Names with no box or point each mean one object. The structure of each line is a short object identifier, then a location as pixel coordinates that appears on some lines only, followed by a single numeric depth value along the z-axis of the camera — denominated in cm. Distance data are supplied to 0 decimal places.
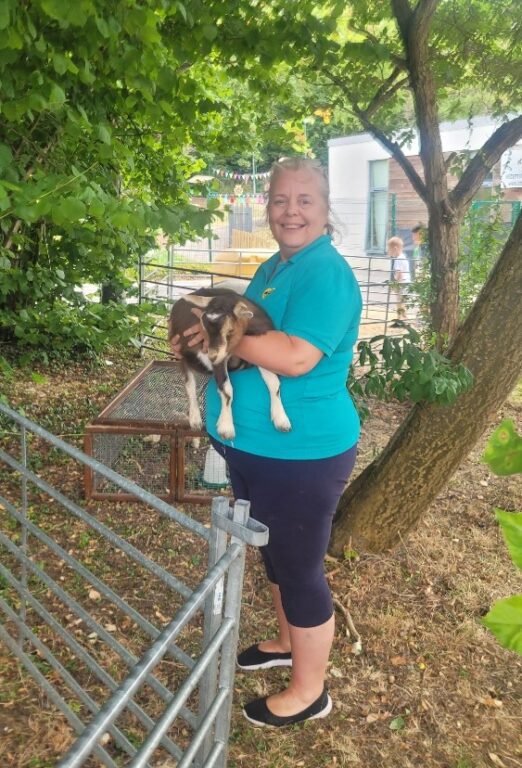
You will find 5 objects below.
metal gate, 116
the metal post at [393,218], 1659
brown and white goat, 192
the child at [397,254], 974
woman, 179
